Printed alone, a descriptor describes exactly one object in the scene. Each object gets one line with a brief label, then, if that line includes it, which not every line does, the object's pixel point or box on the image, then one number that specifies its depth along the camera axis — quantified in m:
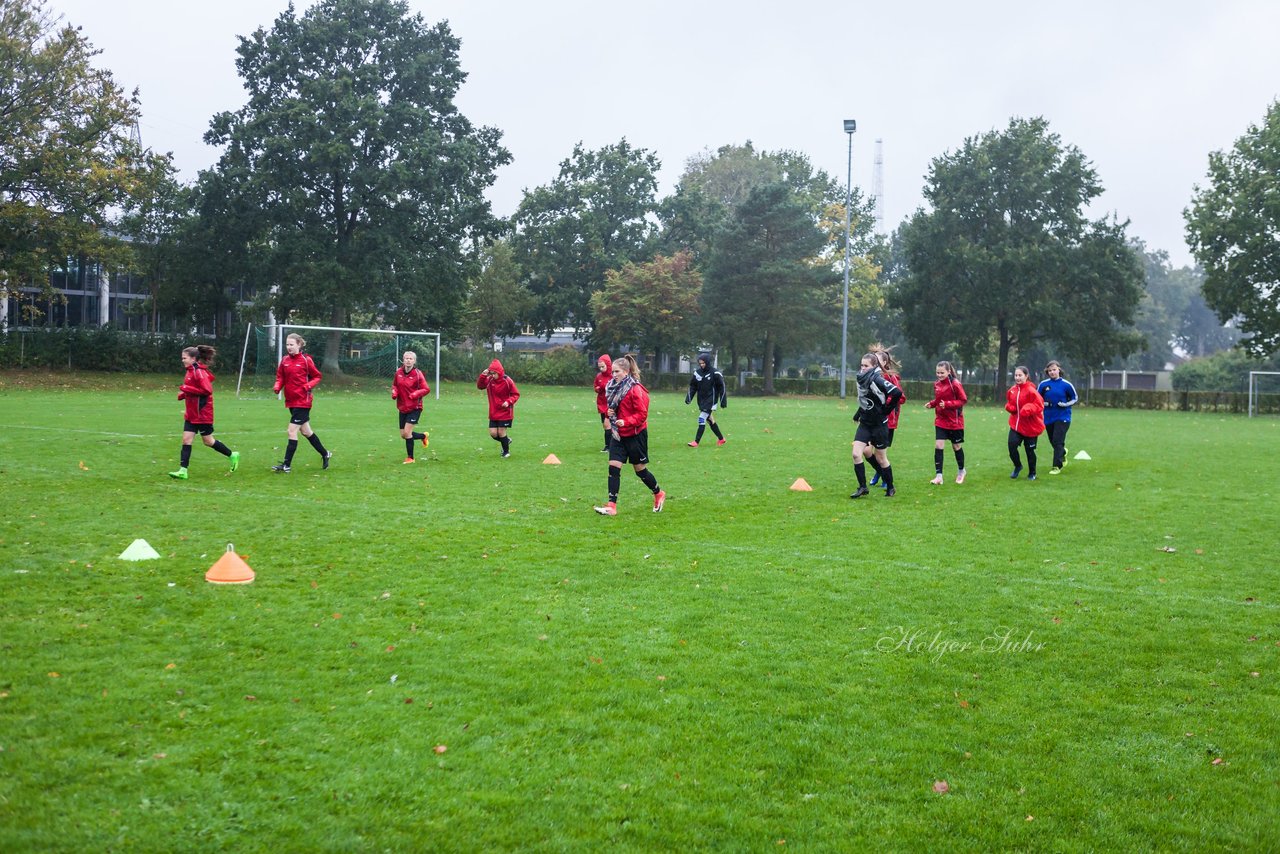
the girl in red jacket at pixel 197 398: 14.20
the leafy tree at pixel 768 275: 61.38
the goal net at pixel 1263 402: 51.75
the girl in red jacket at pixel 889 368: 13.93
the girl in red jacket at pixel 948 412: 15.16
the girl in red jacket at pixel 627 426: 12.01
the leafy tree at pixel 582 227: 71.38
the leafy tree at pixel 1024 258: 55.72
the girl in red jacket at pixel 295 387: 15.38
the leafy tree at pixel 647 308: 63.62
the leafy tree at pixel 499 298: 70.06
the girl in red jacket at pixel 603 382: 19.09
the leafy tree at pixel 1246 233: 50.19
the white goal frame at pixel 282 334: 40.50
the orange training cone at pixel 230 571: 7.84
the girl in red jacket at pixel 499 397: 17.70
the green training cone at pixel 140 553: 8.51
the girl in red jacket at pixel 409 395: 16.91
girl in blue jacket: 17.75
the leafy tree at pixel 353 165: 48.47
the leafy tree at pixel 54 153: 40.94
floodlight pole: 48.88
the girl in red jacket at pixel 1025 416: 15.97
